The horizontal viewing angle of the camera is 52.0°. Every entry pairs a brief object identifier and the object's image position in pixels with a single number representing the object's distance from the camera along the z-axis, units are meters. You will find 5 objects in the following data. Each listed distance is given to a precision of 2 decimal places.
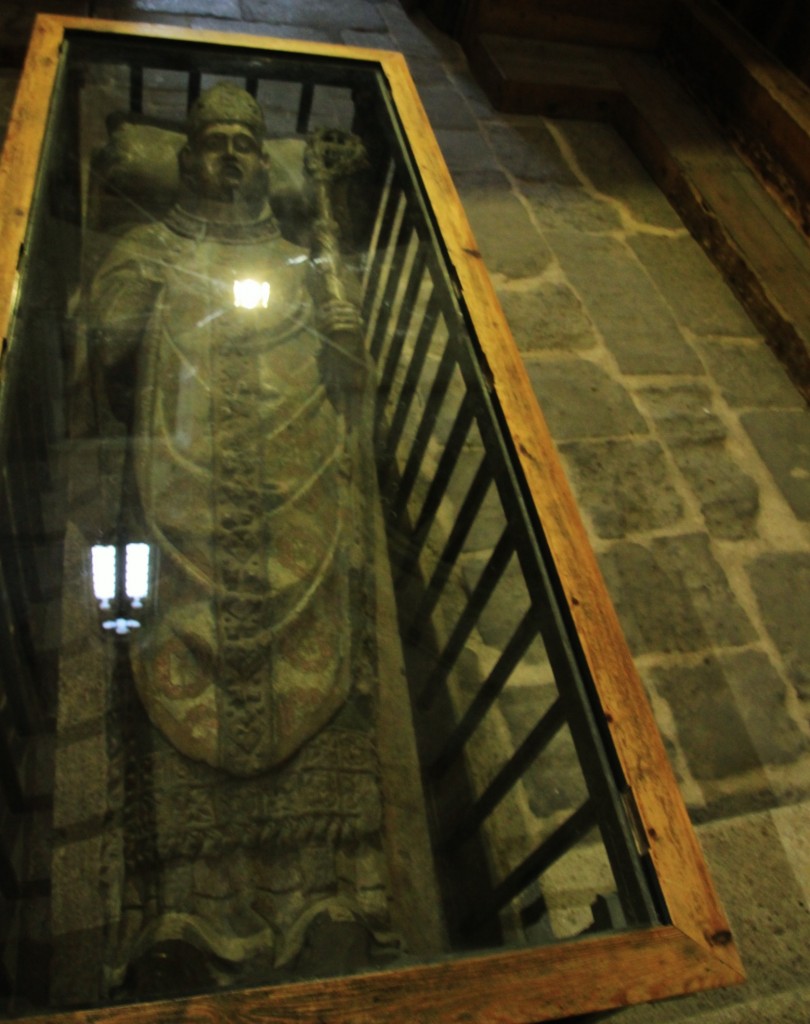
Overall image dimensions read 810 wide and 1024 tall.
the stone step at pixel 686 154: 3.07
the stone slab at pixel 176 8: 3.57
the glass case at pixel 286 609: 1.03
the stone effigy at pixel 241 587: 1.20
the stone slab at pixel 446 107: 3.69
